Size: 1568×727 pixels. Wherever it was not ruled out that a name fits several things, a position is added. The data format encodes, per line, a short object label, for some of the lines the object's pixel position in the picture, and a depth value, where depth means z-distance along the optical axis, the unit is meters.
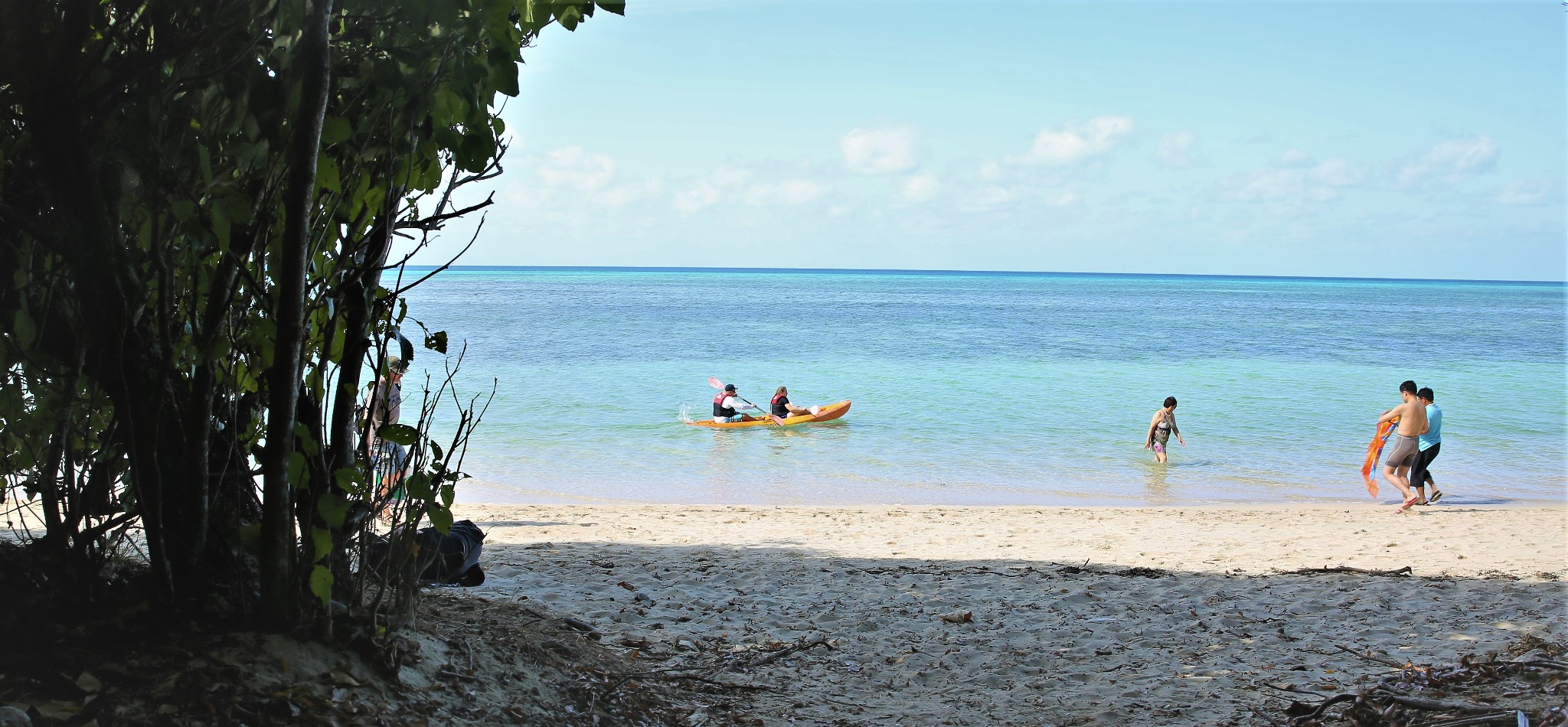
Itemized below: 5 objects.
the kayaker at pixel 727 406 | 18.34
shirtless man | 11.43
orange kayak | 18.34
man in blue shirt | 11.52
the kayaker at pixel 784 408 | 18.55
